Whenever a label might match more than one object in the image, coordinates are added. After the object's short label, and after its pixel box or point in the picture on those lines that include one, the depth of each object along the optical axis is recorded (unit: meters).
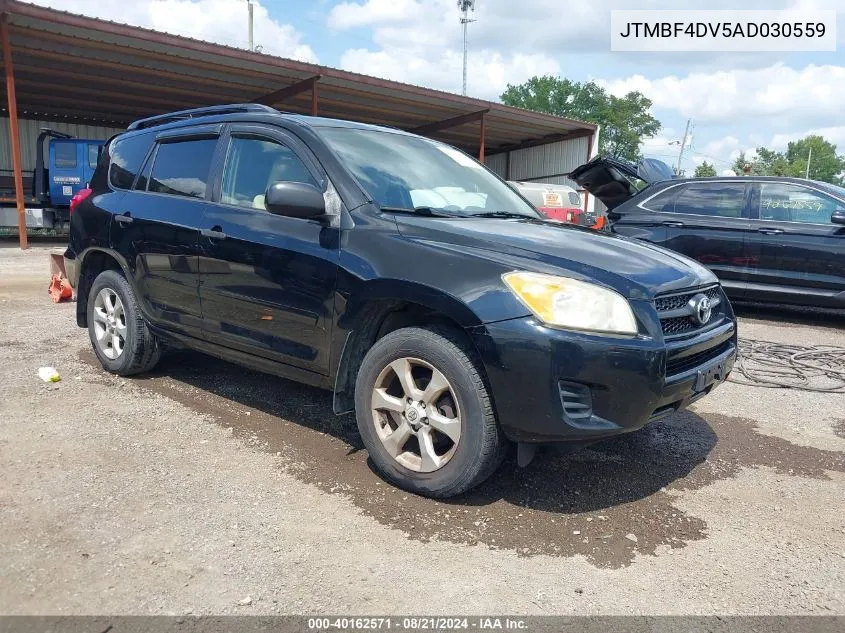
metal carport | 13.16
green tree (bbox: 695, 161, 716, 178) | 86.50
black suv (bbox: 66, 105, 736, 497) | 2.66
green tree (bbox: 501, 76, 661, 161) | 69.81
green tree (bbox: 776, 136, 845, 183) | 109.38
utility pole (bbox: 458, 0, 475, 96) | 53.91
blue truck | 17.41
